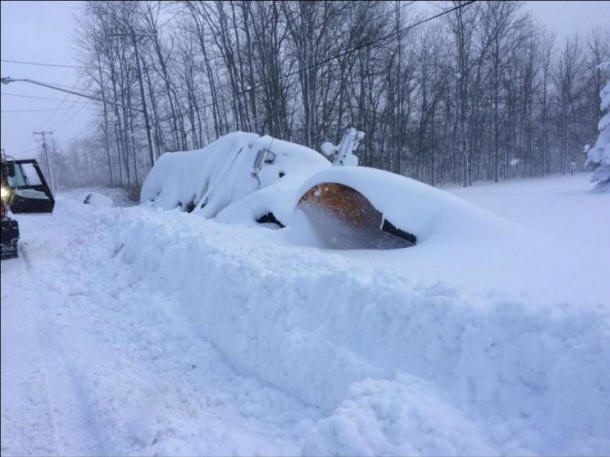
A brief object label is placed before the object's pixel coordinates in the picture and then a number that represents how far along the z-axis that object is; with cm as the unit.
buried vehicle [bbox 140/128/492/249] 645
